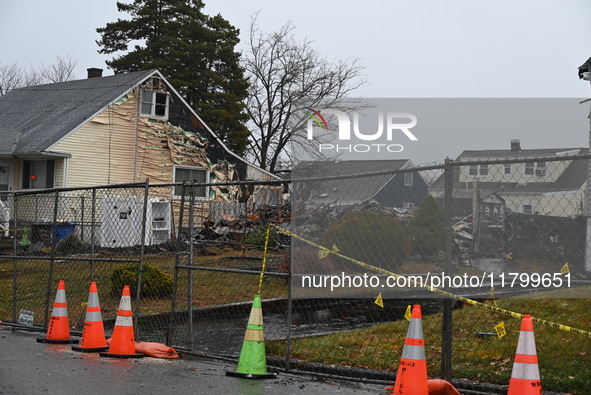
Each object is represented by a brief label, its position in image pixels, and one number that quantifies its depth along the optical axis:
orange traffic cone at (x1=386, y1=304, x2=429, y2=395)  11.81
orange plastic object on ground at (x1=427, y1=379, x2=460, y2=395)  12.16
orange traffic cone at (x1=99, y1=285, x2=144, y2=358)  16.89
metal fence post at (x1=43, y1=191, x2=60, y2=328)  21.27
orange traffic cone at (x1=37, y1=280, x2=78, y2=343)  19.12
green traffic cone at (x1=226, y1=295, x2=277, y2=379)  14.56
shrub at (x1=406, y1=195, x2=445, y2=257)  12.66
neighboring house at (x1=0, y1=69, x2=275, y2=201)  52.06
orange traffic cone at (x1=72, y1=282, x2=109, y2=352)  17.71
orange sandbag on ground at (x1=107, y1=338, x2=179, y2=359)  17.12
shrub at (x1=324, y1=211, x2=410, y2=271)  13.09
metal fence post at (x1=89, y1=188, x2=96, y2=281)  19.96
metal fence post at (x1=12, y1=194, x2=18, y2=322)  22.17
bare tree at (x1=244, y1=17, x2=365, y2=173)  90.19
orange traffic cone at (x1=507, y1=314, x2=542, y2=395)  10.45
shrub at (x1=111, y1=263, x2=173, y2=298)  25.81
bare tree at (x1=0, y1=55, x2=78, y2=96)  129.00
